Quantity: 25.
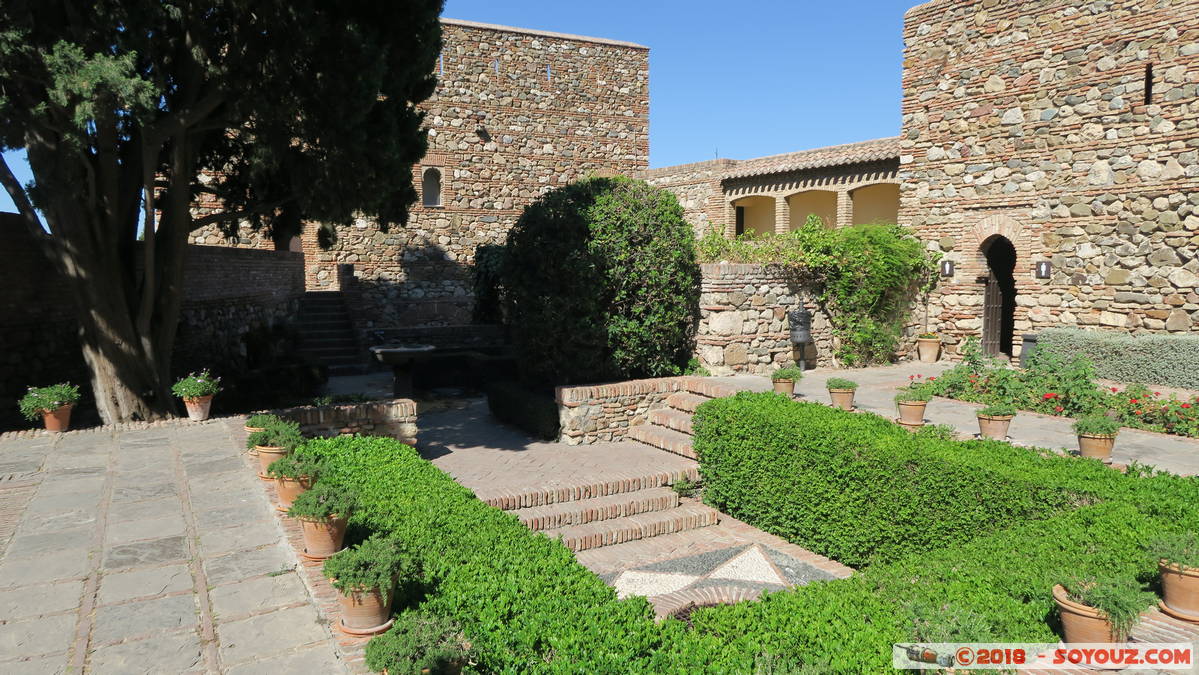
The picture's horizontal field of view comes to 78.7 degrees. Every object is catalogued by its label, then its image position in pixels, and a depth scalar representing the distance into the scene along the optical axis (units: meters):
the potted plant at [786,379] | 9.48
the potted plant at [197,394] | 7.98
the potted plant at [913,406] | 7.82
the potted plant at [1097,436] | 6.46
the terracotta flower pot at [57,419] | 7.40
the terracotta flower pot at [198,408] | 8.02
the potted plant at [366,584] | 3.33
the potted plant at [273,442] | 5.88
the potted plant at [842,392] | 8.70
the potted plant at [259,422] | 6.55
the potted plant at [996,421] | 7.36
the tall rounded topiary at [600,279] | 9.87
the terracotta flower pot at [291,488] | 5.12
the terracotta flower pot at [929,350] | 13.25
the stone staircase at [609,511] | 7.21
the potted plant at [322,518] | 4.19
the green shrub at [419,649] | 2.80
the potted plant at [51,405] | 7.34
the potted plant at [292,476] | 5.09
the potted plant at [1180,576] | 3.80
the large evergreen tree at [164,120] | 6.41
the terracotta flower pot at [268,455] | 5.88
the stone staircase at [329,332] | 15.10
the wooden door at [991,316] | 12.98
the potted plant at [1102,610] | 3.44
